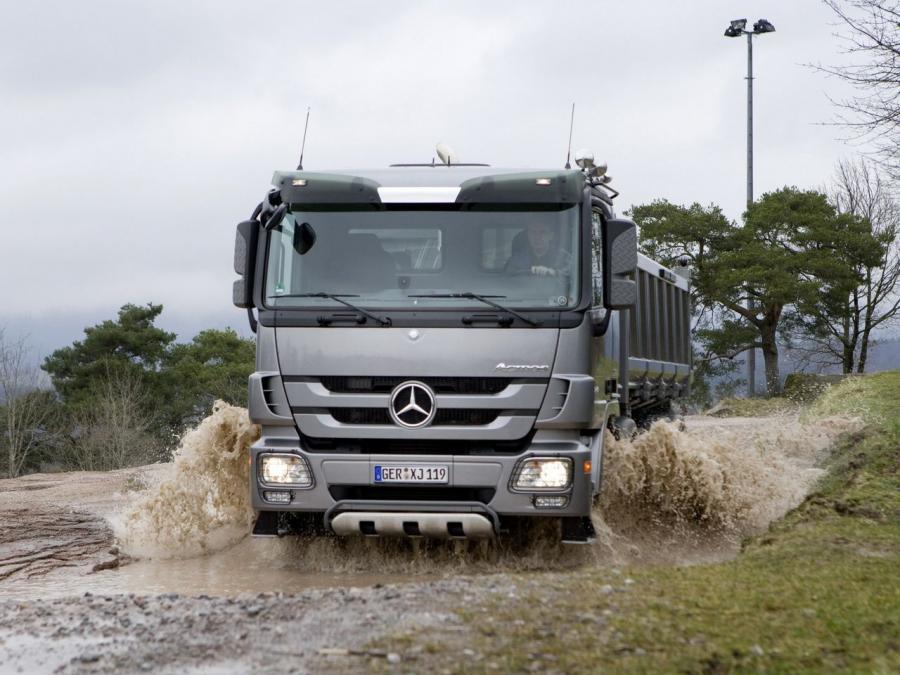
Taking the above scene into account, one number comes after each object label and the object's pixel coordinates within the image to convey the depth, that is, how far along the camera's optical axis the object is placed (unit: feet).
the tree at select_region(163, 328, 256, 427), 181.88
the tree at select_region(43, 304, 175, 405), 181.16
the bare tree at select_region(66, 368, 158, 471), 159.53
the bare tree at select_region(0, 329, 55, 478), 162.40
